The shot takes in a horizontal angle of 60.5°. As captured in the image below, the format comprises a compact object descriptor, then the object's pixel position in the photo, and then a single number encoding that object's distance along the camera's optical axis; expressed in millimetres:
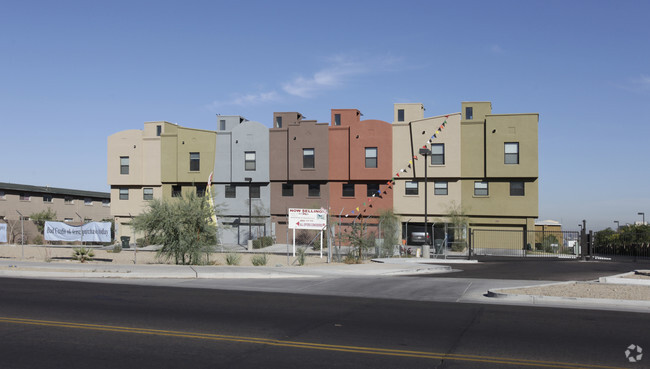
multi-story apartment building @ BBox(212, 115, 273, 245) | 47188
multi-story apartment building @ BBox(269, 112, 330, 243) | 45469
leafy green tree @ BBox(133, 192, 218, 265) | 25250
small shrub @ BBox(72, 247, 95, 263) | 26344
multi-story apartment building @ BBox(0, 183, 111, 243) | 53541
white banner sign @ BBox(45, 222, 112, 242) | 30203
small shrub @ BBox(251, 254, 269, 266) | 26047
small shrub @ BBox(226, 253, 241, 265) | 26172
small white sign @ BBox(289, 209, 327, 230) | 28578
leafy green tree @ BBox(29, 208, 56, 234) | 51038
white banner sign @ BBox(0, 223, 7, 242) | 32706
